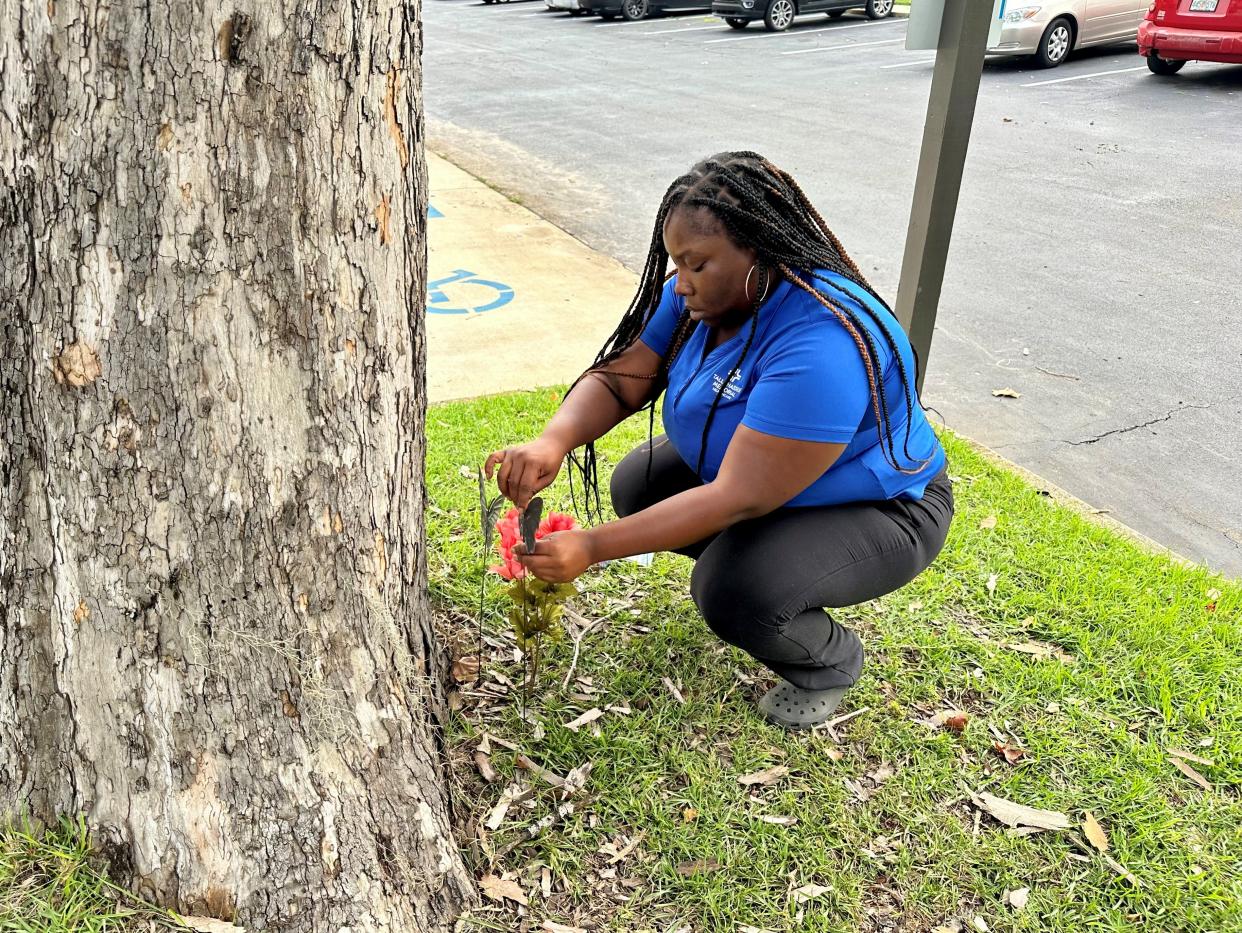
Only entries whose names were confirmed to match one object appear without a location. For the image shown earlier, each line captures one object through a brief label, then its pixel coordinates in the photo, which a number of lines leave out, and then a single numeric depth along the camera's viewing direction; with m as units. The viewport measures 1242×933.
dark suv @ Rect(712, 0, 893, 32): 19.06
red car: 11.45
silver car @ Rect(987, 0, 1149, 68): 13.43
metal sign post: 3.36
